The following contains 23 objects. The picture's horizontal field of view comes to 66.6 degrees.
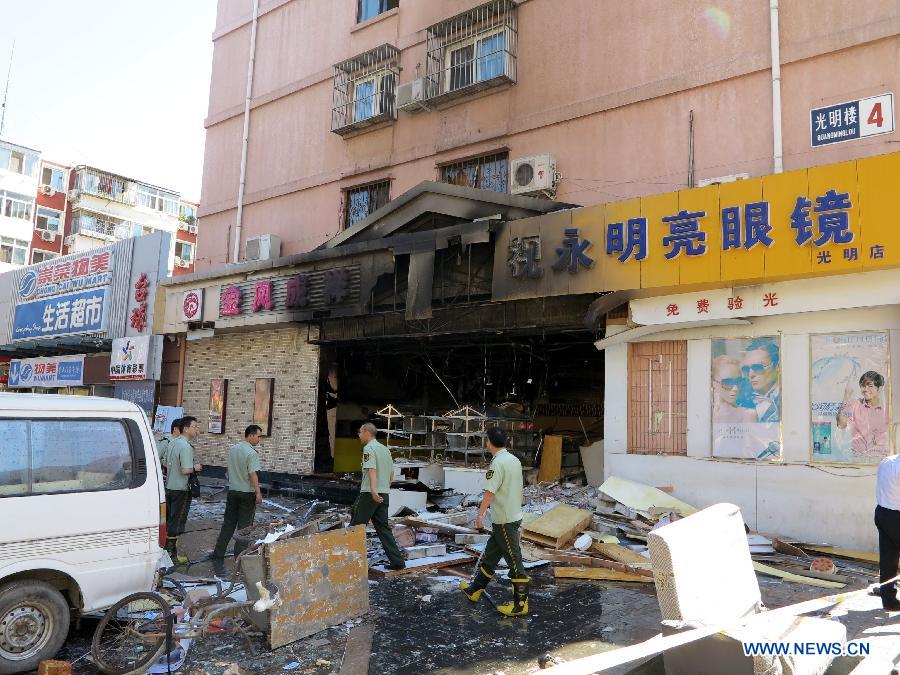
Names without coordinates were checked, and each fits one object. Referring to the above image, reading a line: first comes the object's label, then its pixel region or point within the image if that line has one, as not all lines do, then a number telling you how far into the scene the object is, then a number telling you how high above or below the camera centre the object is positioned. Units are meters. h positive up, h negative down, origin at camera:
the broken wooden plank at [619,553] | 8.61 -1.79
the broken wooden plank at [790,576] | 8.02 -1.86
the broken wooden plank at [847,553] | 8.94 -1.72
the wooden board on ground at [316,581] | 5.65 -1.56
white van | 5.02 -0.94
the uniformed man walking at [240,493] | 8.77 -1.20
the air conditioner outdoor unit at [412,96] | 15.51 +7.05
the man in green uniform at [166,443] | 9.29 -0.72
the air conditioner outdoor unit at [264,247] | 18.03 +4.04
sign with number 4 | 10.10 +4.59
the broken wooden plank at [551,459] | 13.87 -0.97
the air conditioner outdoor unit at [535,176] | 13.14 +4.54
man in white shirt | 6.64 -0.94
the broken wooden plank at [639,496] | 10.55 -1.27
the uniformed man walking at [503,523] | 6.58 -1.12
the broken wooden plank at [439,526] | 9.89 -1.75
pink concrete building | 10.98 +6.27
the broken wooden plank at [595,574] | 8.05 -1.90
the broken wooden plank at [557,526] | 9.41 -1.61
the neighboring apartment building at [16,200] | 39.25 +11.20
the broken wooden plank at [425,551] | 8.82 -1.88
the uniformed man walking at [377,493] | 8.16 -1.06
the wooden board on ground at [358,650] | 5.17 -1.99
